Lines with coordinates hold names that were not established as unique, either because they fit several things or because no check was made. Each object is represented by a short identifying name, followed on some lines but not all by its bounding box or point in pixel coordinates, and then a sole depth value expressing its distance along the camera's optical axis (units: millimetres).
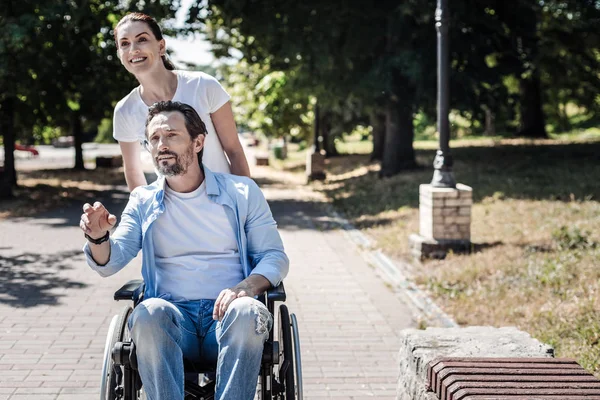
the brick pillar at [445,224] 9891
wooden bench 3297
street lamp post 10133
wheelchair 3344
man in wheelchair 3477
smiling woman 4012
